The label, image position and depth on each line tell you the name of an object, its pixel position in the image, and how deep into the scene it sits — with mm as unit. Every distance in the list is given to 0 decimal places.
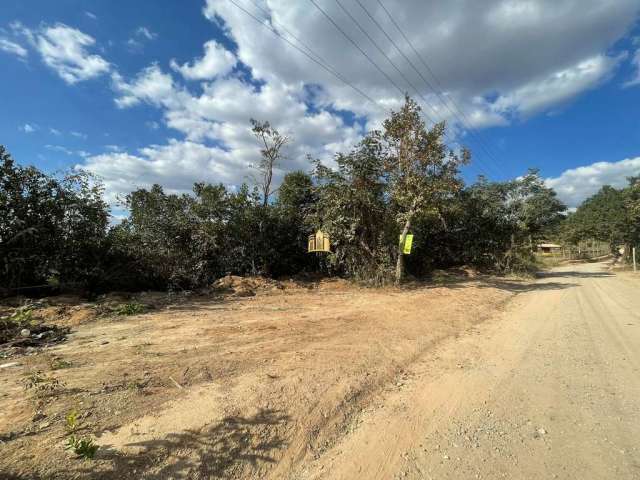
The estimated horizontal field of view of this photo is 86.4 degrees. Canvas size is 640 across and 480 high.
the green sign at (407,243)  12914
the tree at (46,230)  10273
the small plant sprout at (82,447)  2584
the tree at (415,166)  12758
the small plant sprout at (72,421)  2895
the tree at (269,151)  18828
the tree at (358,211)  13648
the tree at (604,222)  29359
